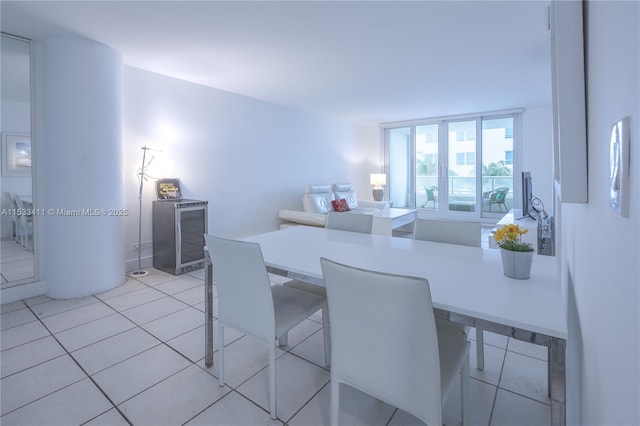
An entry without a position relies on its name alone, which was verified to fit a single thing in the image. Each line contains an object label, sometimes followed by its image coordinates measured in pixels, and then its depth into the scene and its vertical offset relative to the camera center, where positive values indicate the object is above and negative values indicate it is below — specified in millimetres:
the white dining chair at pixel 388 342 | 1001 -448
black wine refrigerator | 3645 -247
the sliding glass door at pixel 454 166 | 6520 +999
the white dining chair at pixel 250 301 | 1473 -463
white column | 2916 +522
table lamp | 7266 +654
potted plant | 1279 -174
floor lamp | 3639 +129
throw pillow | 5621 +120
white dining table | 928 -281
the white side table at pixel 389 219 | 4633 -128
